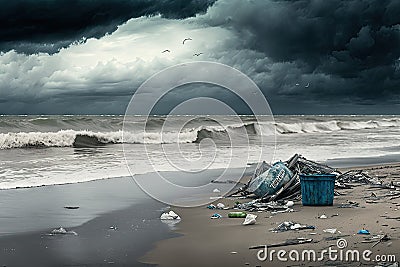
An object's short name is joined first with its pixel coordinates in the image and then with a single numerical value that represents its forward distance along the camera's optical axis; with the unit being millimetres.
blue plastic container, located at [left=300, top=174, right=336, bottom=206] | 10266
